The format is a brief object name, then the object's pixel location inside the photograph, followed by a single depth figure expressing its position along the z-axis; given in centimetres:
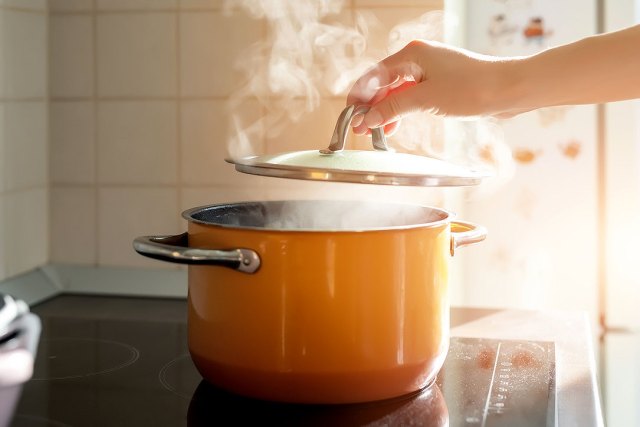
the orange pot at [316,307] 74
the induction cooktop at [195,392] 76
